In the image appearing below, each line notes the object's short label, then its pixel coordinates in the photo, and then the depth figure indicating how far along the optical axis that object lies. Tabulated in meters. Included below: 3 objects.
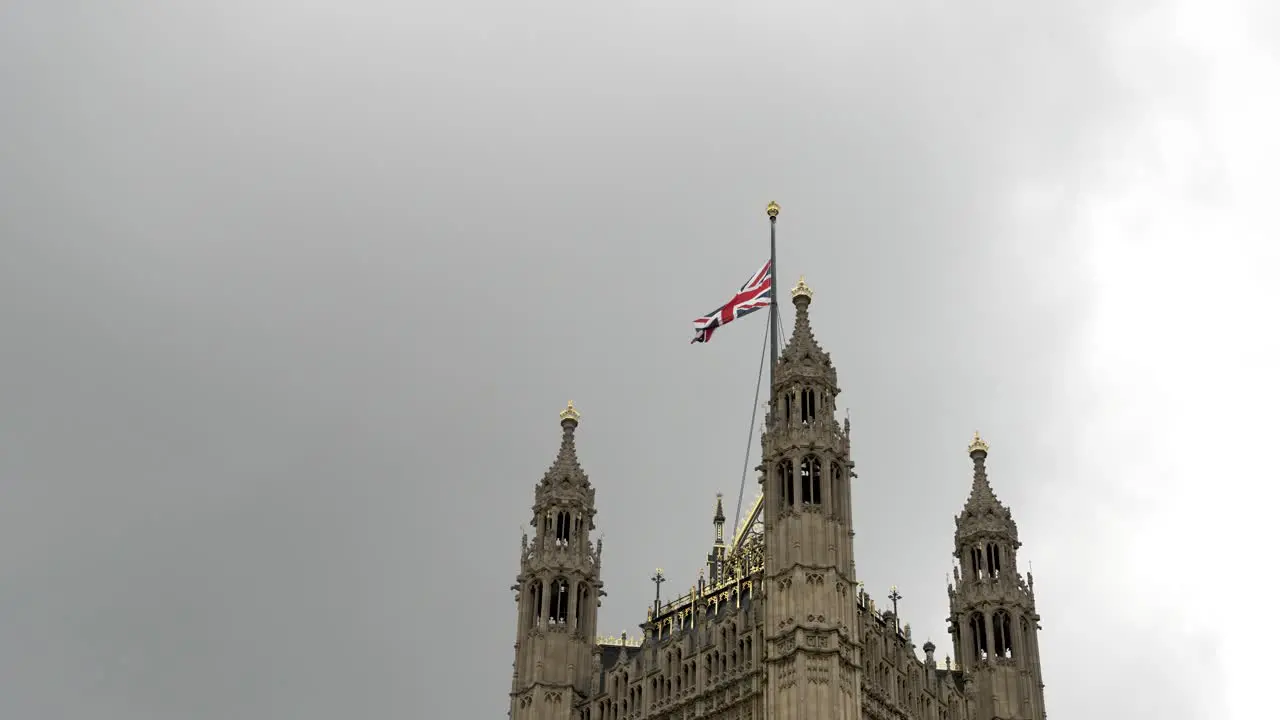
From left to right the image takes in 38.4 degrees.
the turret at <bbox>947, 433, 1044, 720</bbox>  72.62
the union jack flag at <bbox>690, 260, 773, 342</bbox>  78.62
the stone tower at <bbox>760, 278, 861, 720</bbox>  63.44
